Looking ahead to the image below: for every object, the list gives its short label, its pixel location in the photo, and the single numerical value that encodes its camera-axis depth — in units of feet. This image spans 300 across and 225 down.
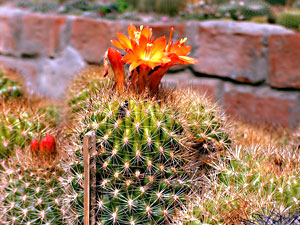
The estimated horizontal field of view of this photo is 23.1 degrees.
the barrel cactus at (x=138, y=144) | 1.80
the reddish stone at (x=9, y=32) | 3.24
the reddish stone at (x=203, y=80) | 2.81
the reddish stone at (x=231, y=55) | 2.73
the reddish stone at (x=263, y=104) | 2.72
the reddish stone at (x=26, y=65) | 3.22
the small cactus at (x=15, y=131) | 2.03
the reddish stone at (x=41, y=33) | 3.13
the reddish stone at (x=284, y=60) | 2.66
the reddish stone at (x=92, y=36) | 2.96
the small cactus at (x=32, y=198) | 1.92
